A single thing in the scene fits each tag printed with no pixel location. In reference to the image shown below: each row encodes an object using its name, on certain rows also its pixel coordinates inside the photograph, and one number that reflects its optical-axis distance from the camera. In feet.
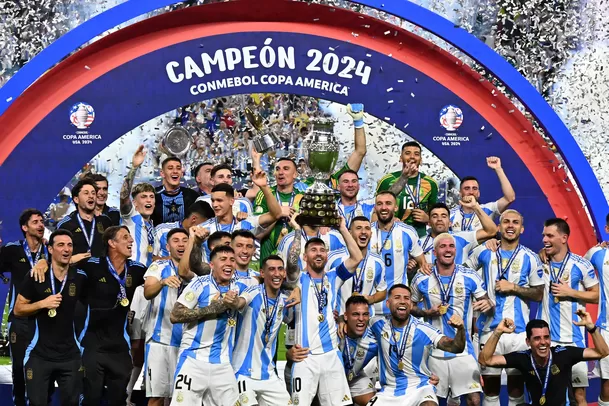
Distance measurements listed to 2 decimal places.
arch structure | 59.99
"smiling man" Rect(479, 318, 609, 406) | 48.74
